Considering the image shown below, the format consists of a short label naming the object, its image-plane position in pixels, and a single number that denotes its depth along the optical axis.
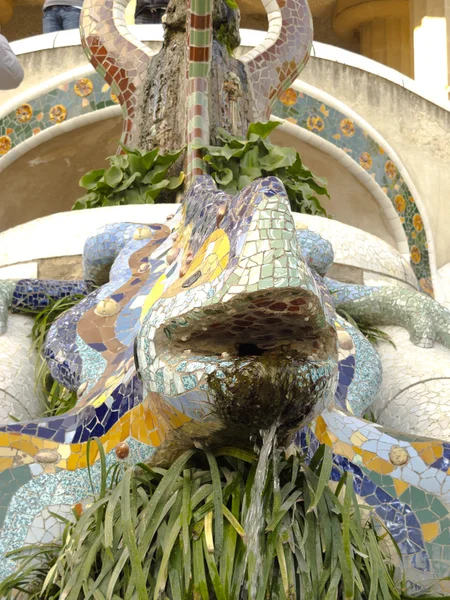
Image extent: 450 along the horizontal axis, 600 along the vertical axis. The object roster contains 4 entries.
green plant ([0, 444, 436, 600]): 2.24
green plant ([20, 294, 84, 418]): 3.29
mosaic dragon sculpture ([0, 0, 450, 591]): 2.12
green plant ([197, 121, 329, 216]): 4.41
